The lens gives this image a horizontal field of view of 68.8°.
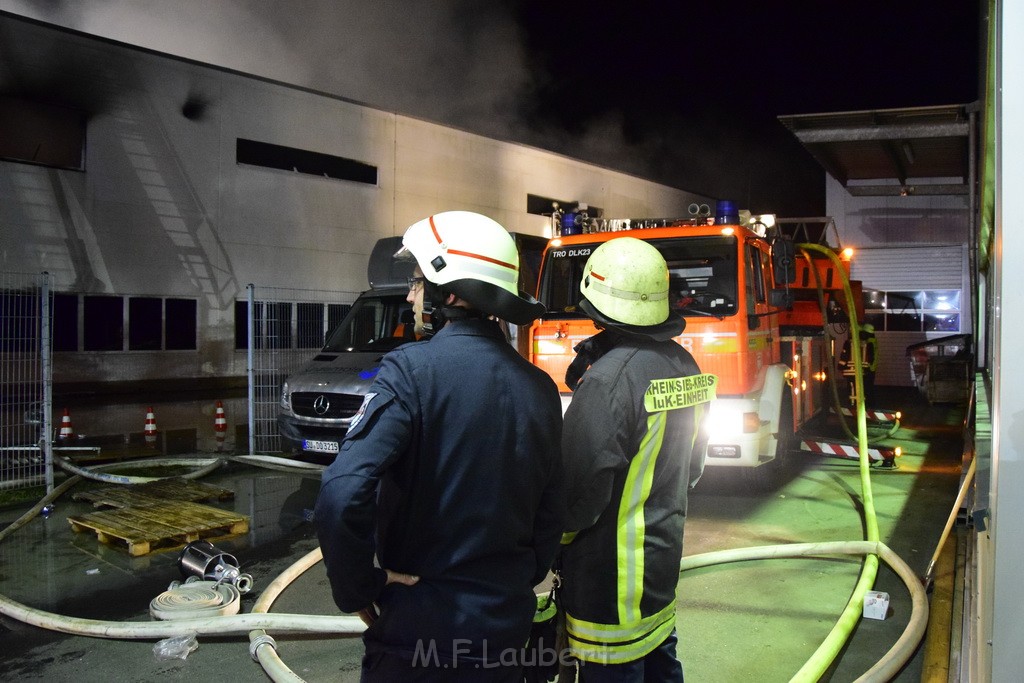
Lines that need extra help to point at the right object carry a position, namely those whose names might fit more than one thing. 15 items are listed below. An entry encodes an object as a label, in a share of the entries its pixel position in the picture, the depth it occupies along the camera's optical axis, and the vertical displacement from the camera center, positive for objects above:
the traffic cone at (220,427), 10.16 -1.22
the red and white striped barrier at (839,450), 7.05 -1.04
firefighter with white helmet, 1.66 -0.37
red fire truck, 6.32 +0.25
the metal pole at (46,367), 7.09 -0.28
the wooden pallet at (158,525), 5.59 -1.46
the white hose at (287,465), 8.22 -1.40
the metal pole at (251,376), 8.93 -0.44
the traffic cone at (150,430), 10.49 -1.30
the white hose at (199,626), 3.72 -1.48
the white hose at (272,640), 3.27 -1.45
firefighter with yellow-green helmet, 2.26 -0.51
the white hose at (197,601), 4.12 -1.49
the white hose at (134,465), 7.66 -1.43
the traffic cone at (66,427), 9.98 -1.19
